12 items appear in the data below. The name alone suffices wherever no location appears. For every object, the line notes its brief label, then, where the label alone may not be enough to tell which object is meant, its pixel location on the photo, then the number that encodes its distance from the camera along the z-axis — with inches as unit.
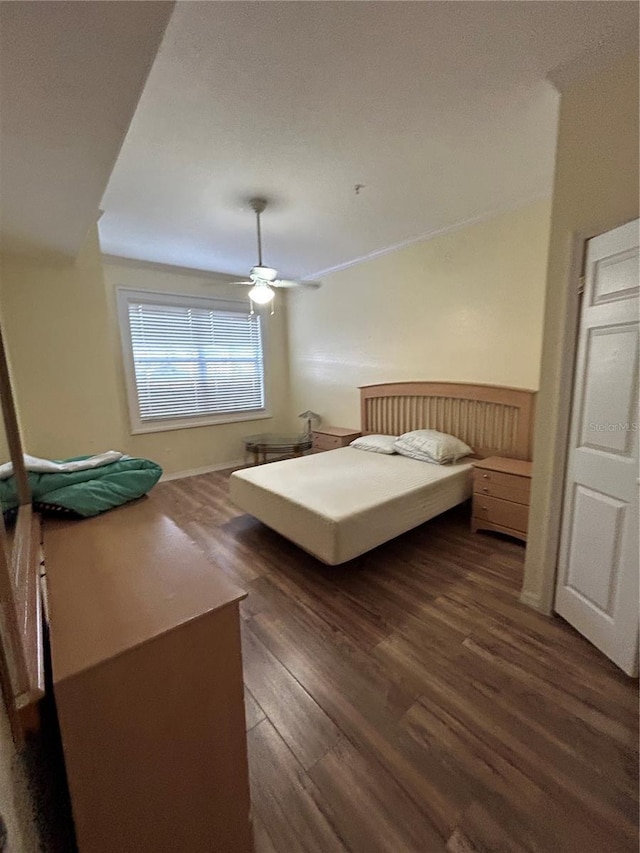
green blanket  51.8
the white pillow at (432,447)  120.0
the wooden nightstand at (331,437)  165.9
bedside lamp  199.0
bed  84.7
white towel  50.9
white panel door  56.7
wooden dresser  26.9
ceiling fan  103.0
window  161.5
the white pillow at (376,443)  137.6
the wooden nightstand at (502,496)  99.5
